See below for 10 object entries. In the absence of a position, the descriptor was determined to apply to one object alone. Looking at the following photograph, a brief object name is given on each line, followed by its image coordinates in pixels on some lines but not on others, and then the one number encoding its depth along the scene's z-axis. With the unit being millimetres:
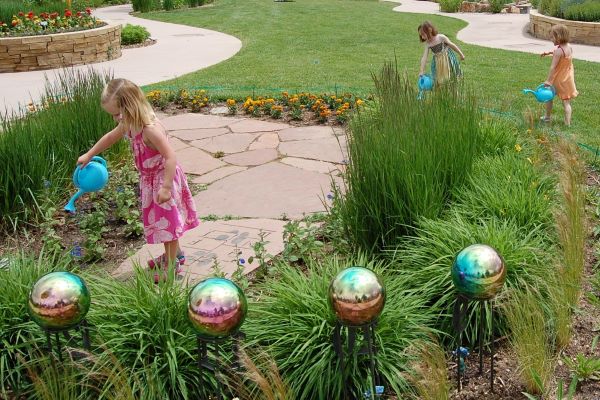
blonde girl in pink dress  3766
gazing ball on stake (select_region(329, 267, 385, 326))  2309
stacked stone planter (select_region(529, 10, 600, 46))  14000
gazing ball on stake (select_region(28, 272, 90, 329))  2422
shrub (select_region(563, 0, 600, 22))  14484
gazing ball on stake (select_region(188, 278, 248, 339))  2309
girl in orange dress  7301
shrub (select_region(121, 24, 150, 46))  15422
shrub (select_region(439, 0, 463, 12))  23500
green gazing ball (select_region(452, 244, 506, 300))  2496
